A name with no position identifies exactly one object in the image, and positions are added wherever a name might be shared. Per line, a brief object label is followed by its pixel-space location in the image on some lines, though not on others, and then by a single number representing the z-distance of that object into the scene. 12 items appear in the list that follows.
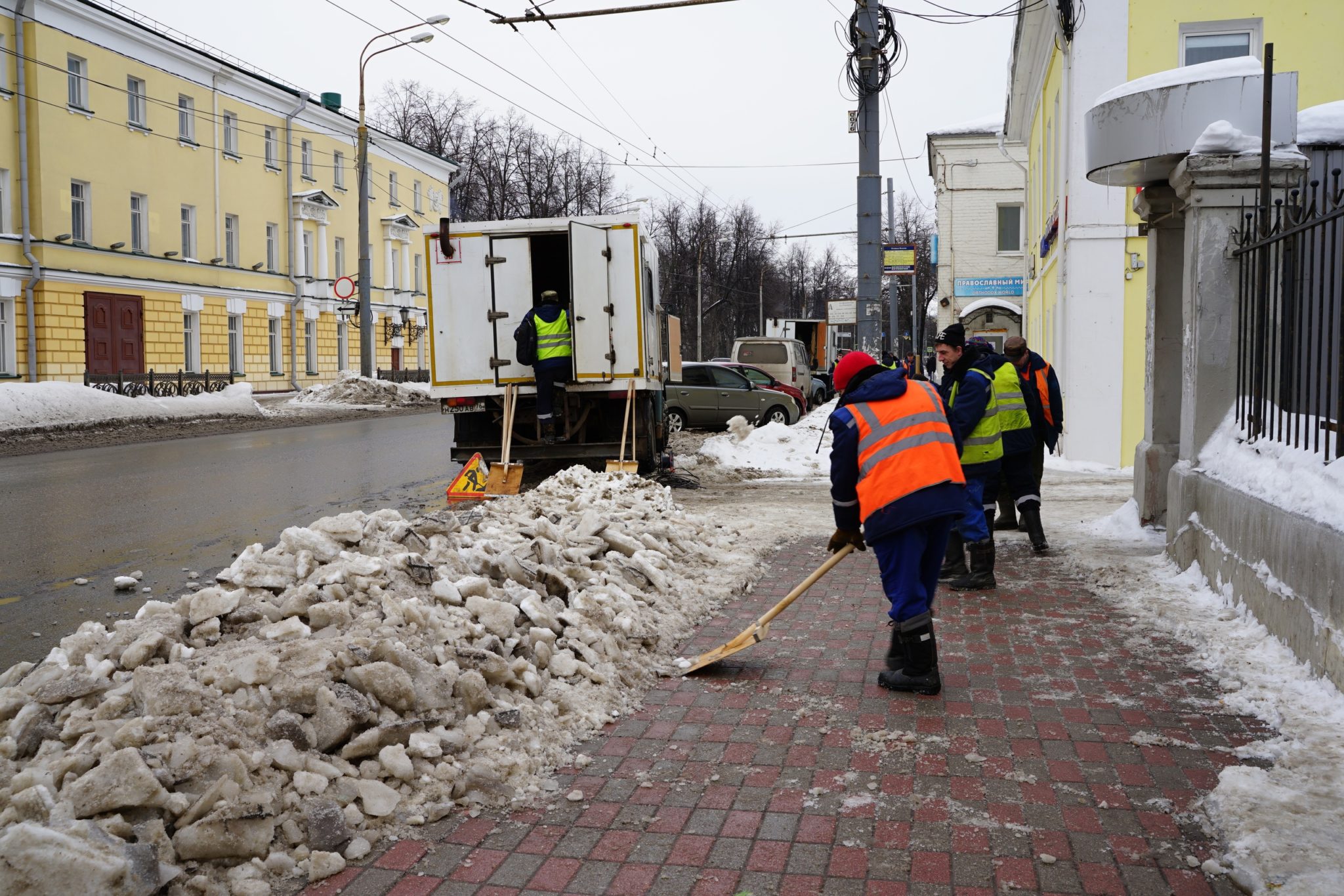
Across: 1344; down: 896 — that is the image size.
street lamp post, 31.34
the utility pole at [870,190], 15.69
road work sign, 11.27
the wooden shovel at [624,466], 11.90
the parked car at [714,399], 21.94
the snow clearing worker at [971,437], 7.41
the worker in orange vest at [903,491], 5.12
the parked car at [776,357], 30.75
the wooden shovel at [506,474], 11.69
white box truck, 12.49
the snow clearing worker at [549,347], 12.23
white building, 41.47
